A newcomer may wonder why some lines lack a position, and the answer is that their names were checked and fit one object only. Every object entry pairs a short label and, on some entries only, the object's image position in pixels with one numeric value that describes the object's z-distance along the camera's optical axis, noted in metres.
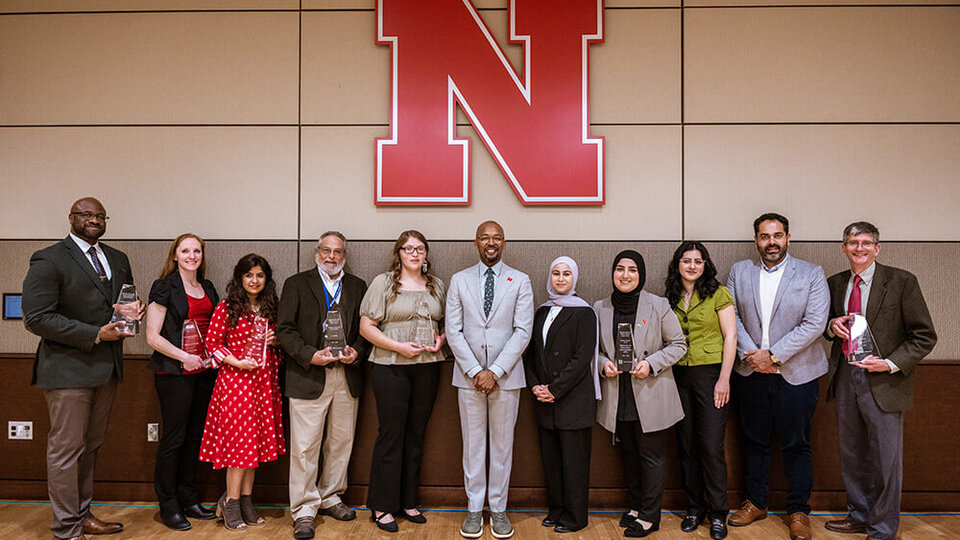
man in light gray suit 3.20
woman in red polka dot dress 3.15
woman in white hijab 3.15
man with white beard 3.28
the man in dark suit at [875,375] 3.06
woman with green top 3.23
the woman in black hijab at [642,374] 3.17
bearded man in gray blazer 3.25
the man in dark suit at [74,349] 2.99
